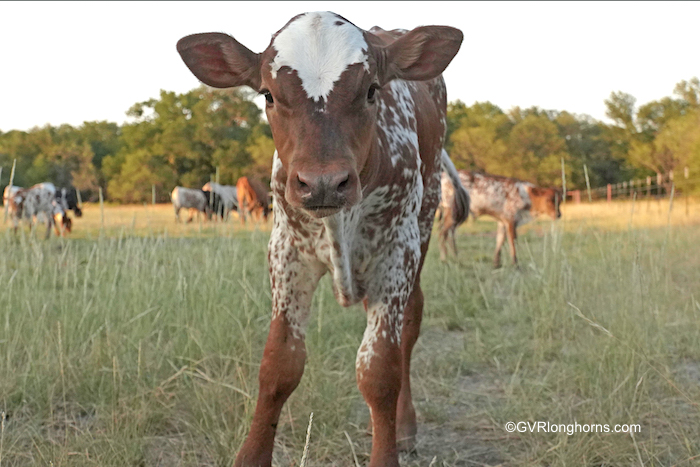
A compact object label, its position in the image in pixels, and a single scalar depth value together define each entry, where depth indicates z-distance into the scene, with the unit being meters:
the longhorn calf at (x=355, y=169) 2.07
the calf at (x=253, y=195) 21.77
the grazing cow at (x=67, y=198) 14.61
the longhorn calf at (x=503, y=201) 11.37
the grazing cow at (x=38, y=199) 12.31
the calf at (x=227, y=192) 23.73
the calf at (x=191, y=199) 21.56
